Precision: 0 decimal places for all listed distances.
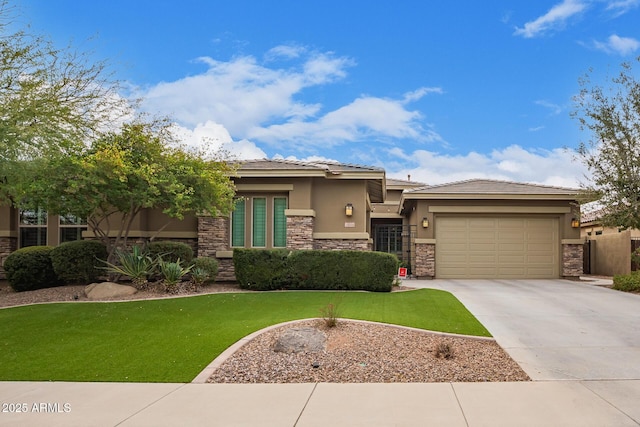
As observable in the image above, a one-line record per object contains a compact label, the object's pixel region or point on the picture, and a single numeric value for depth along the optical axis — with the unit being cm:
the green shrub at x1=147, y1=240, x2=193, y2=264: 1486
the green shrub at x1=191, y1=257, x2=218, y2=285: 1437
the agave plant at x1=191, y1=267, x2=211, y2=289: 1433
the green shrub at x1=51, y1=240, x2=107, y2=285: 1441
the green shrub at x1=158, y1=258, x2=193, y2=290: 1355
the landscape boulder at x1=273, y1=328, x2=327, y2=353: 774
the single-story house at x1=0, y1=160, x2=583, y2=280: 1661
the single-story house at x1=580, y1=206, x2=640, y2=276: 2077
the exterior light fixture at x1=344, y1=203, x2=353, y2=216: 1664
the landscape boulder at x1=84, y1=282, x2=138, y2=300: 1296
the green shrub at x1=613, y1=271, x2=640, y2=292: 1536
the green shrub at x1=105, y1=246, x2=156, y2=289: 1369
